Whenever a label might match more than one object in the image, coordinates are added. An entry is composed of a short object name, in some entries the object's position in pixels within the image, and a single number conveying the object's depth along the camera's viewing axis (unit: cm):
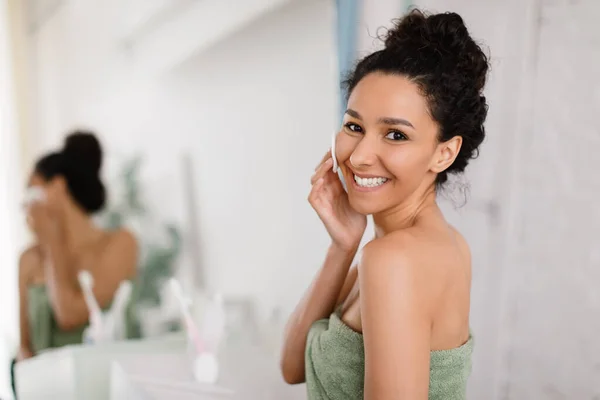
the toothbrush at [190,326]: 104
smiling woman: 59
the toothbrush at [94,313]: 139
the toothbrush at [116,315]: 143
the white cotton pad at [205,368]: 106
